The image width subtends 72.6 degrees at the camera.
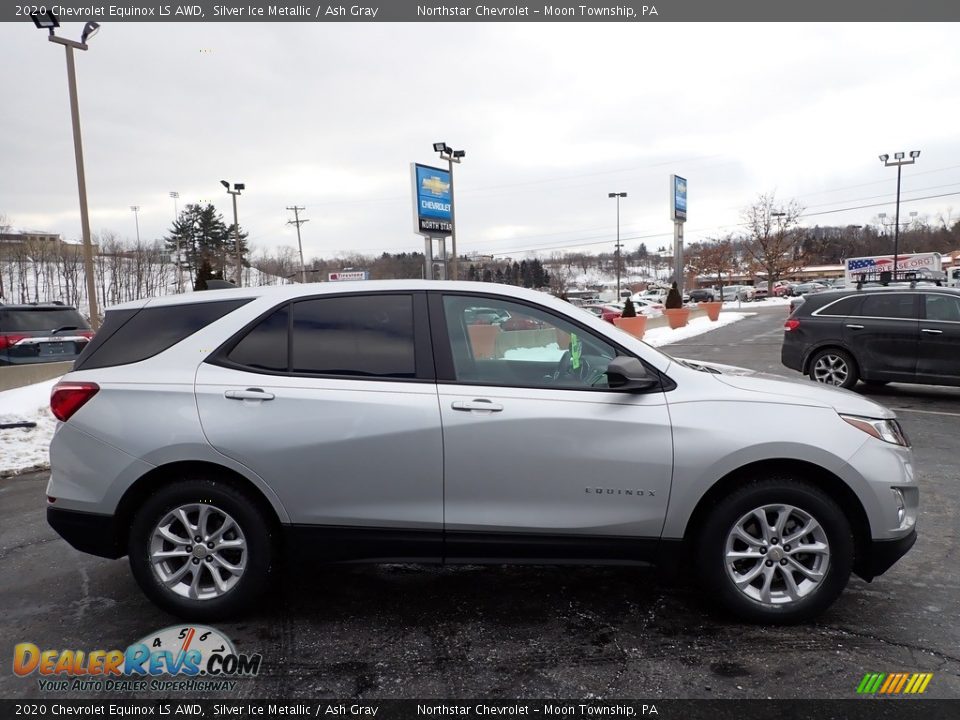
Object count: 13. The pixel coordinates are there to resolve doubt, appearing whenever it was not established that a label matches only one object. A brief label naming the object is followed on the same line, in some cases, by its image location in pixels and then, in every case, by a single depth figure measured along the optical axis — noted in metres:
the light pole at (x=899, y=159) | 46.00
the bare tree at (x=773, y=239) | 53.12
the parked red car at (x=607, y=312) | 27.00
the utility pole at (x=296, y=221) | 63.00
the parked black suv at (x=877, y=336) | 8.96
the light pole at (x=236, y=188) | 32.94
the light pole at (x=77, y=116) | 12.87
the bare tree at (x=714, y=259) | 60.98
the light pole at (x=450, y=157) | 25.81
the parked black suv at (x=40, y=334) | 9.83
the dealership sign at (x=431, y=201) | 24.16
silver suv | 3.18
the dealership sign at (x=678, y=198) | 36.25
